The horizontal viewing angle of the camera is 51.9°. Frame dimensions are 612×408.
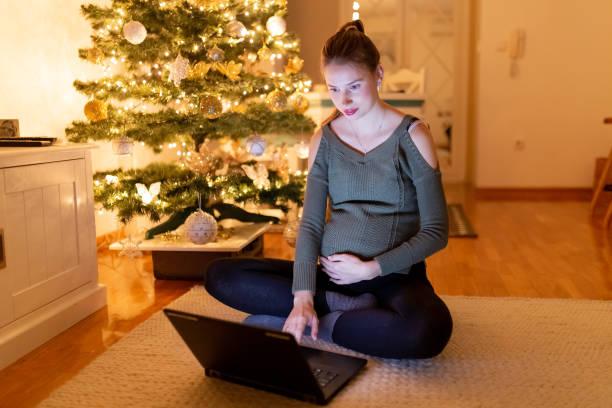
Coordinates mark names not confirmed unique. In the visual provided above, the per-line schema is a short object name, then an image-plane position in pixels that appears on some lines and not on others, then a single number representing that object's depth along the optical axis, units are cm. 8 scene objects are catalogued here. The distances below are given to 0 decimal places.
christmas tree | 249
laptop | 123
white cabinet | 171
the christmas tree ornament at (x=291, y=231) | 283
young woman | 148
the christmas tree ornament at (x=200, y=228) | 250
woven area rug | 139
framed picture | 200
